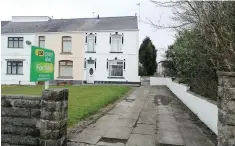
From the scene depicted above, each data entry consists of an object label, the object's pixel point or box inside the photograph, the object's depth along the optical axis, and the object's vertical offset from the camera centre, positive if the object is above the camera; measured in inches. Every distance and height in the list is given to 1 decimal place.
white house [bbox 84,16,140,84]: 642.4 +85.4
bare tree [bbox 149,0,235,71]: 153.6 +55.1
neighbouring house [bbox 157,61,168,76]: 978.1 +35.4
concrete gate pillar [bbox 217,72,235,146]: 108.3 -27.1
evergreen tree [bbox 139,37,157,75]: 864.2 +90.1
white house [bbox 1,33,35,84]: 689.5 +66.8
